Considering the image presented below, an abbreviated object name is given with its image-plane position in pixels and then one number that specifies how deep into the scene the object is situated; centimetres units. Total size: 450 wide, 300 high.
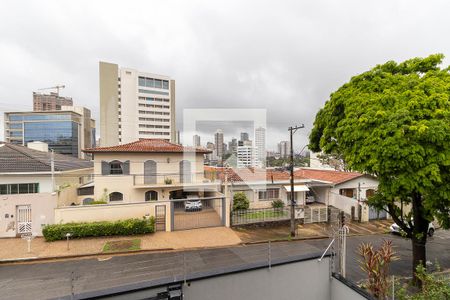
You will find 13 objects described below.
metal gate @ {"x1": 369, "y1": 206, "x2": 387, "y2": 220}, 1764
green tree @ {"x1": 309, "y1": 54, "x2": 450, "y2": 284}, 571
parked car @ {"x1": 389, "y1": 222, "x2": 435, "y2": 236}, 1397
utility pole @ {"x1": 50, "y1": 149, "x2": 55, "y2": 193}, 1372
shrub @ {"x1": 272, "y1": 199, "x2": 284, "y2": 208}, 1807
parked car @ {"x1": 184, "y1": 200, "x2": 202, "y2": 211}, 1788
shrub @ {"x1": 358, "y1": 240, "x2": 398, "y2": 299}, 542
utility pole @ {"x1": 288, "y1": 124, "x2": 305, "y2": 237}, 1302
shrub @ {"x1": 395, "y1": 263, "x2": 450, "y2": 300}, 468
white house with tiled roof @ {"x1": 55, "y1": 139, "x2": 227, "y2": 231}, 1438
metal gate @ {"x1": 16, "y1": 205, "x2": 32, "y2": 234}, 1285
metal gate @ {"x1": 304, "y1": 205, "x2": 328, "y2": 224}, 1642
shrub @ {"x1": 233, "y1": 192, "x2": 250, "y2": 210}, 1638
